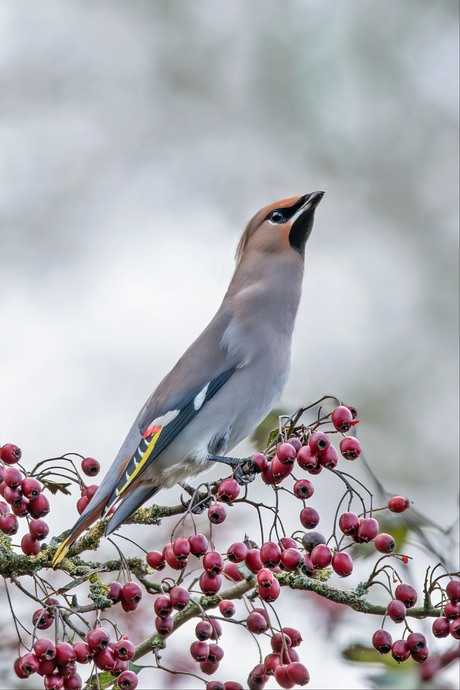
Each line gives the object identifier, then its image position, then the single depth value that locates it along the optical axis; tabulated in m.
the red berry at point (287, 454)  4.02
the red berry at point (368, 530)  4.00
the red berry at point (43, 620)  4.02
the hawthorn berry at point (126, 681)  3.97
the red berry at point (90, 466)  4.99
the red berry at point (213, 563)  4.03
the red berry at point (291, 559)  3.97
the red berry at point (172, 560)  4.20
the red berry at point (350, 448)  4.10
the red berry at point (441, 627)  3.82
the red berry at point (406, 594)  3.99
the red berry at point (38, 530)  4.33
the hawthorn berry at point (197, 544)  4.18
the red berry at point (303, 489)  4.03
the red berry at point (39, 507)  4.41
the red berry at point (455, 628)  3.78
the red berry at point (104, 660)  3.96
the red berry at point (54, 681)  3.86
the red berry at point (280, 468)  4.06
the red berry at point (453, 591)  3.77
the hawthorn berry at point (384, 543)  4.08
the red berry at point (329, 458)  4.02
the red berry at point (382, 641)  3.94
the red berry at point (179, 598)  3.99
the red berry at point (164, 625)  4.17
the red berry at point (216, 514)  4.11
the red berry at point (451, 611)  3.81
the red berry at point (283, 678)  3.92
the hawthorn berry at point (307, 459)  4.02
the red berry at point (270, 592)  3.91
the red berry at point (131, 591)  4.25
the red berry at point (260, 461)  4.21
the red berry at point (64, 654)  3.84
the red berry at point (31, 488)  4.40
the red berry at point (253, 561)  4.16
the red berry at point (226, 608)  4.35
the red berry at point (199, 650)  4.25
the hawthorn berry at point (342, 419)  4.11
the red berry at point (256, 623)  4.07
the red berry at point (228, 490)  4.21
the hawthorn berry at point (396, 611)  3.83
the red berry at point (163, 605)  4.05
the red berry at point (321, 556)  3.96
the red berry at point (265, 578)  3.91
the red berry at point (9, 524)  4.29
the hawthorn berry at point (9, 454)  4.58
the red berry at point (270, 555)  3.98
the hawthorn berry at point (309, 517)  4.20
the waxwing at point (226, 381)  5.59
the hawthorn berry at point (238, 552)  4.22
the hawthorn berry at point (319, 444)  4.03
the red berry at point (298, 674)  3.87
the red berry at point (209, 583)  4.07
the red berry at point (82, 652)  3.91
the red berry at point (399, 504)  4.14
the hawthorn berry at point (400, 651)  3.92
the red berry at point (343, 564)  3.96
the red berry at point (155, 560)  4.52
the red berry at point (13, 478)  4.40
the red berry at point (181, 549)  4.15
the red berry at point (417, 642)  3.90
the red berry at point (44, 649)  3.81
